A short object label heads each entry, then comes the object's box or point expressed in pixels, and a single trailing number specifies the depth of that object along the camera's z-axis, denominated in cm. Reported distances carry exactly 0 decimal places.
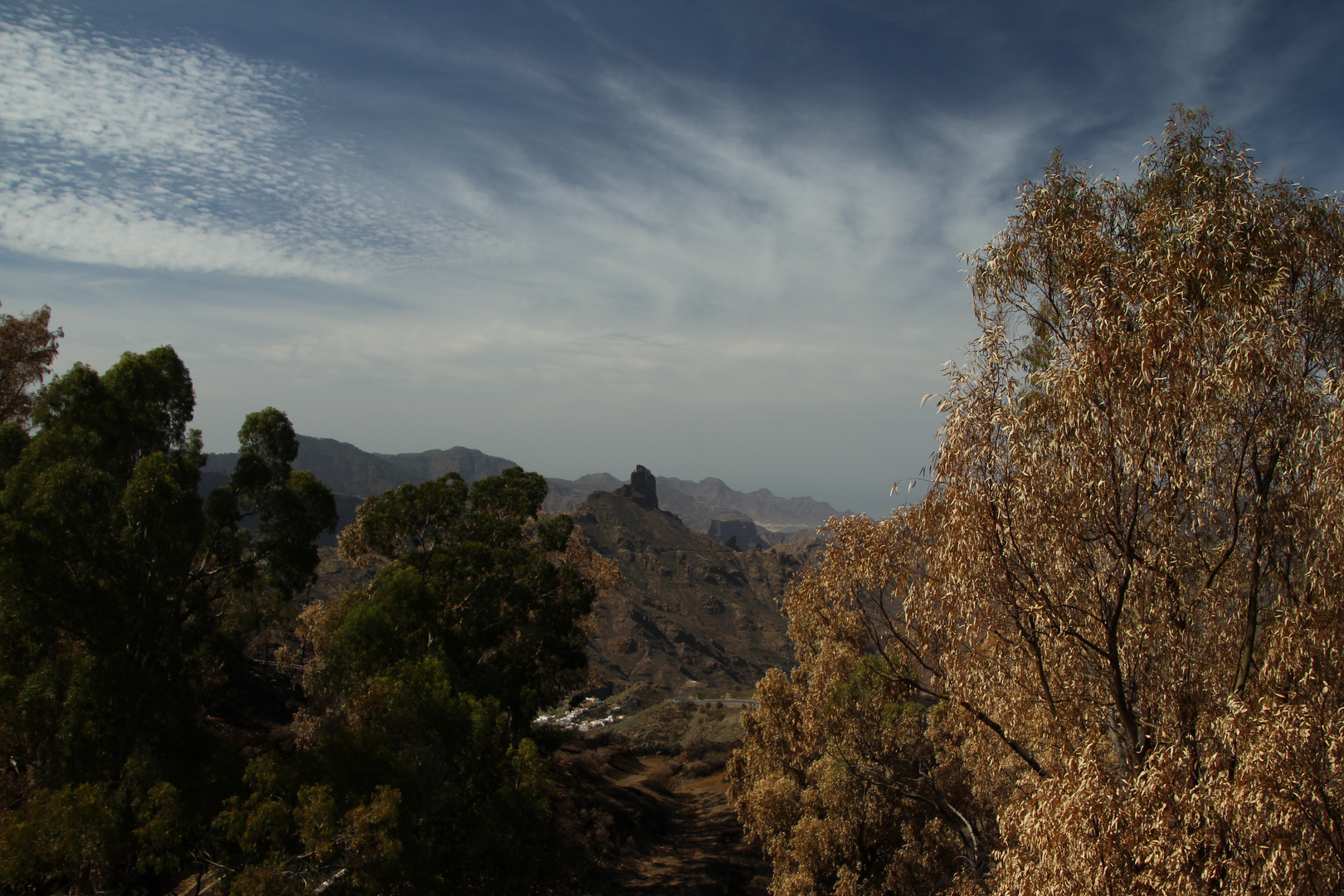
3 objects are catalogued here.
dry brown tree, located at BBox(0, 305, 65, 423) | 2198
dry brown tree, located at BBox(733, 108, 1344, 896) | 640
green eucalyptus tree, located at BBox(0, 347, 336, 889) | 942
